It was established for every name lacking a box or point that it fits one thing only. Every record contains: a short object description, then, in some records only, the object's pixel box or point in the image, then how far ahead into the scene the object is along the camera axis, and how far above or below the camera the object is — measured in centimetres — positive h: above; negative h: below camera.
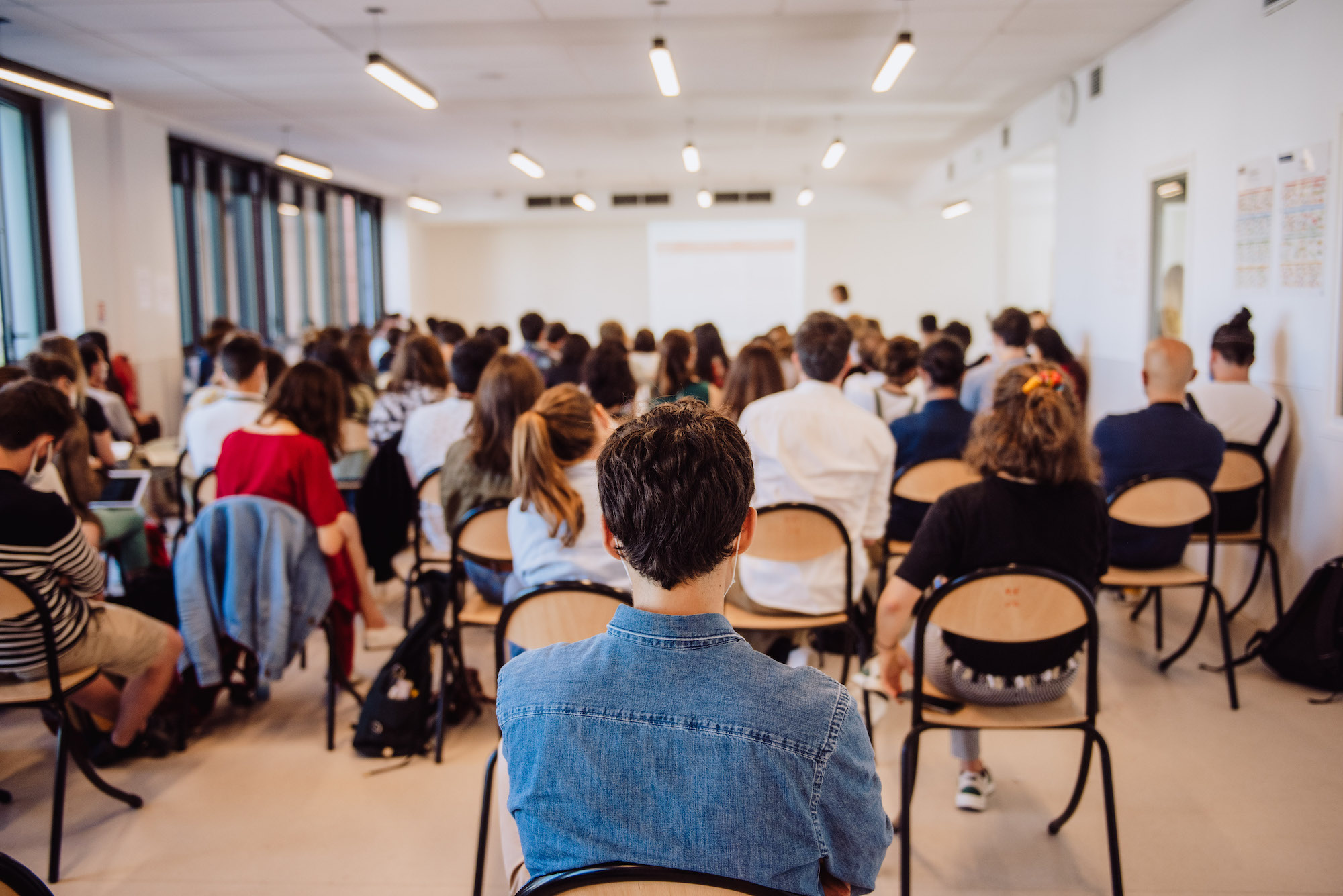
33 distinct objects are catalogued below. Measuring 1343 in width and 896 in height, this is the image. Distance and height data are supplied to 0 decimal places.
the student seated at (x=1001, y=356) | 525 -11
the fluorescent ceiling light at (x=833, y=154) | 875 +189
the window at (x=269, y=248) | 890 +116
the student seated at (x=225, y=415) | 361 -29
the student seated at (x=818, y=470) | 268 -41
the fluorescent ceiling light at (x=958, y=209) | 1184 +172
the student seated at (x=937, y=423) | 373 -35
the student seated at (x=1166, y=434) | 334 -37
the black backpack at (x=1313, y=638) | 309 -109
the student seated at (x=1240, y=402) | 388 -29
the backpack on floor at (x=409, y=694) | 284 -113
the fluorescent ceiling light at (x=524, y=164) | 891 +187
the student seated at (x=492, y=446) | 295 -34
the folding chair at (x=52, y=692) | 217 -89
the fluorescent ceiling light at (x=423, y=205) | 1231 +193
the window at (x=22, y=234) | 659 +86
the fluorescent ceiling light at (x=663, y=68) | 506 +161
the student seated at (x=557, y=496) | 230 -40
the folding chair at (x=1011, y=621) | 195 -63
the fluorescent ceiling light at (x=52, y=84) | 517 +163
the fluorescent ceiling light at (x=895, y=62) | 484 +160
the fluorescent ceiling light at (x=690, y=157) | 898 +190
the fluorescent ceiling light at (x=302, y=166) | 862 +177
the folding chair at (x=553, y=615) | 194 -60
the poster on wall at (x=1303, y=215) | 365 +50
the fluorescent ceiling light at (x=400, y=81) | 528 +165
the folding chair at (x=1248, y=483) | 350 -58
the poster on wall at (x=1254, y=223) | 406 +52
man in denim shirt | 95 -41
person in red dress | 286 -38
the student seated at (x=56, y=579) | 226 -62
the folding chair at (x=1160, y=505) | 292 -56
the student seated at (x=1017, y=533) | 208 -46
